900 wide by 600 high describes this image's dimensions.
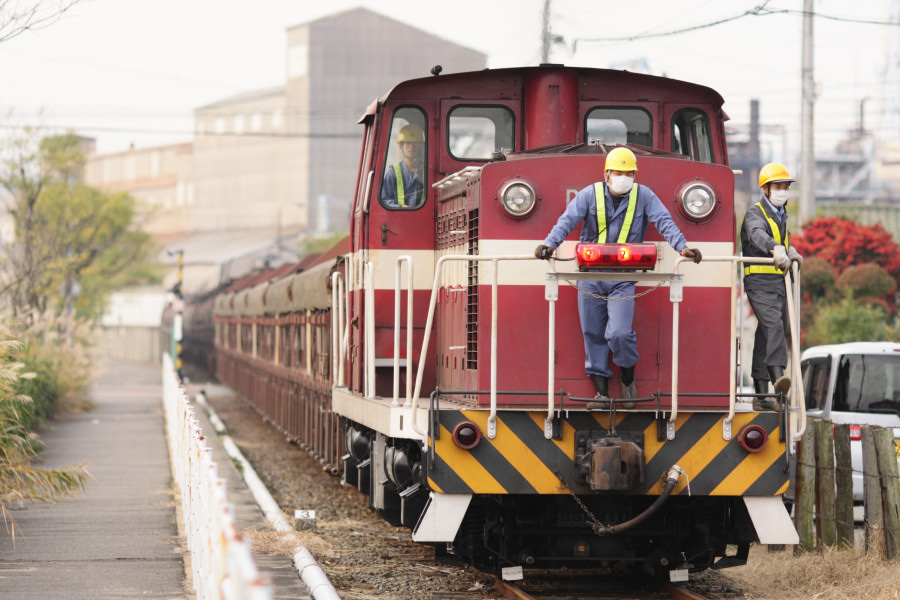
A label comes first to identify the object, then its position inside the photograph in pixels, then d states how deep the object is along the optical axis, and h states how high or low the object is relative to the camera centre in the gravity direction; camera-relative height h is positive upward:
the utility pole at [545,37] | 54.45 +6.93
